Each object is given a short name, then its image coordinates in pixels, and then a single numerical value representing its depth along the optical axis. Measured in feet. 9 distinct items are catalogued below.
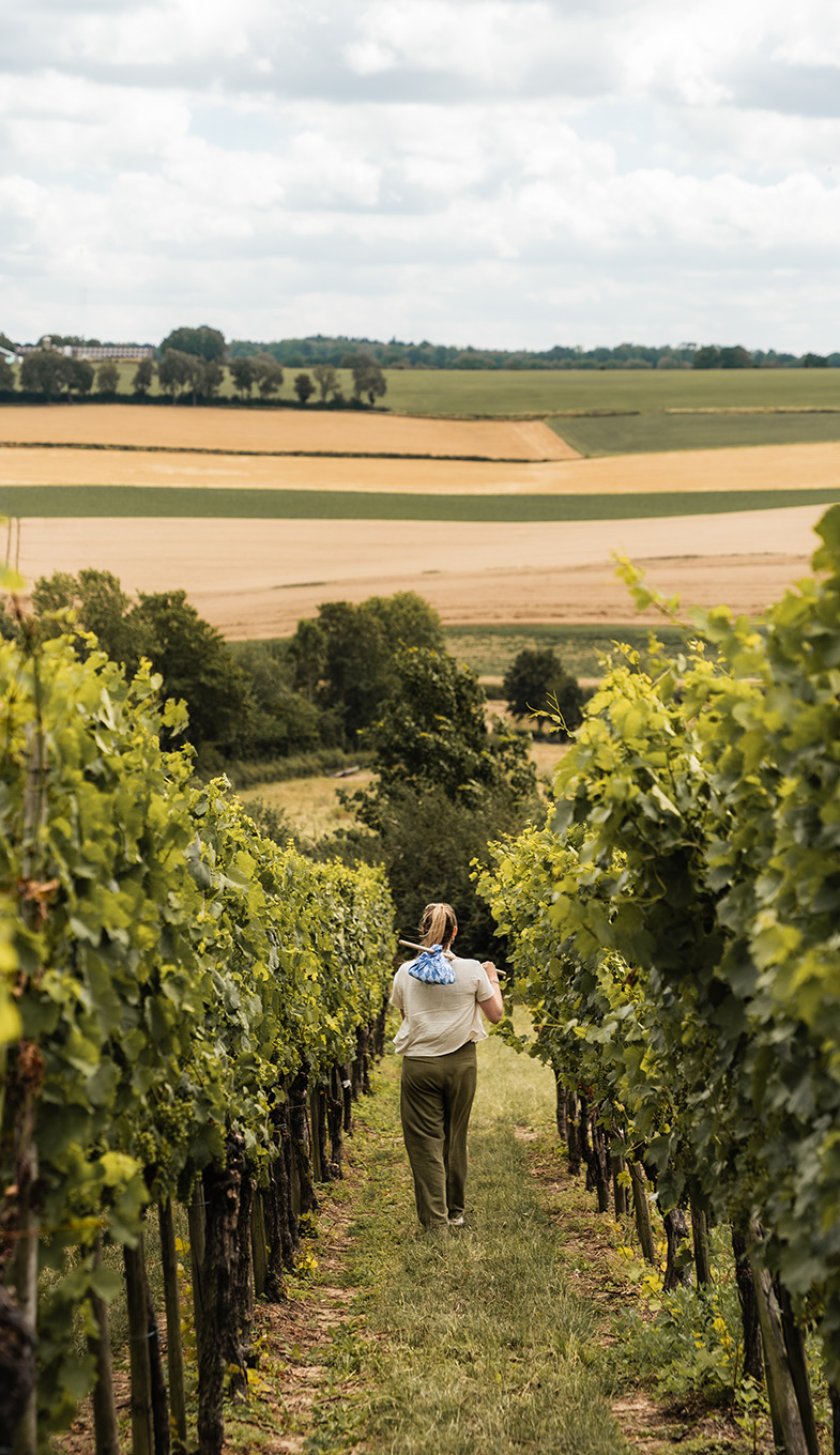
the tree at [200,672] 235.20
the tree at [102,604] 239.71
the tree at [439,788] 142.20
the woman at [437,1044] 31.60
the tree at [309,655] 264.11
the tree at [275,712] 247.91
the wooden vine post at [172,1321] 20.76
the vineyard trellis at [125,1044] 12.17
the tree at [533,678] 240.40
